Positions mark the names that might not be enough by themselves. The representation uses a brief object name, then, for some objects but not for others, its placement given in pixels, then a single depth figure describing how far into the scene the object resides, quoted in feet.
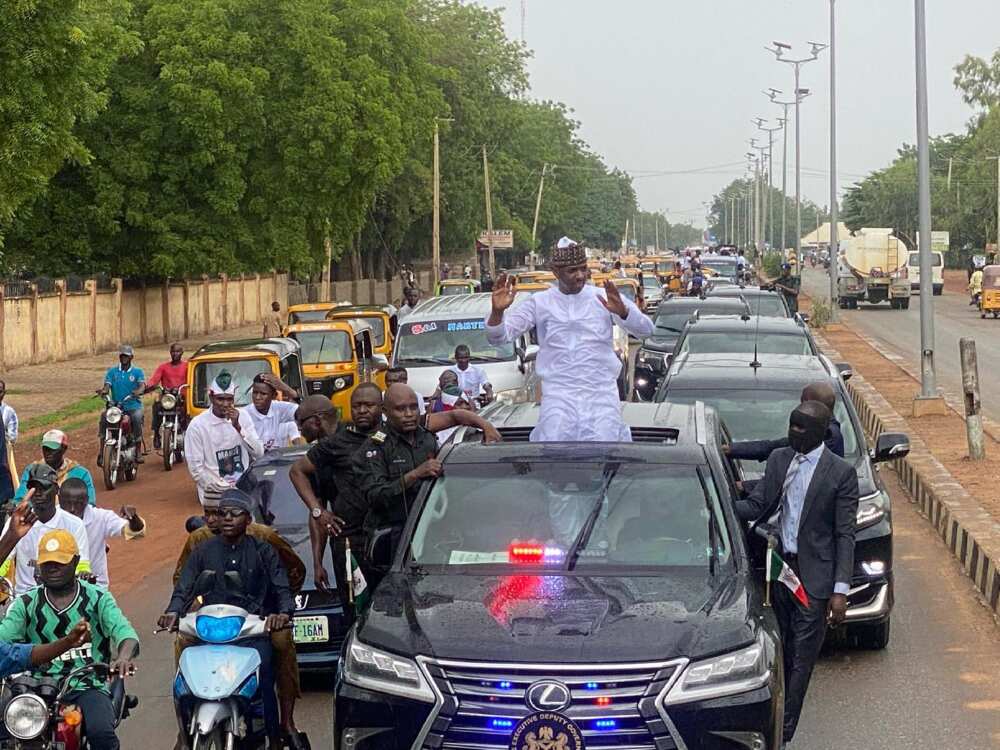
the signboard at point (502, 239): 264.19
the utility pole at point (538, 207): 352.98
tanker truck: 203.82
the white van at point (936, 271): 237.04
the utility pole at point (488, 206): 257.14
